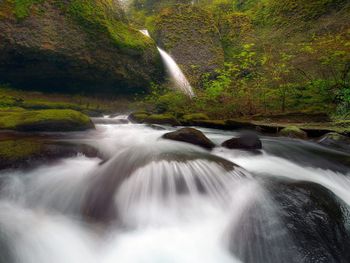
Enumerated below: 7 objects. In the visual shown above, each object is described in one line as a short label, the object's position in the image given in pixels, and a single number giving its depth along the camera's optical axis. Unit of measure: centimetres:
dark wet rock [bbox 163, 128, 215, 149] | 608
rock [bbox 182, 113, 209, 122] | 1066
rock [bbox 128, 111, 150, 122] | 1035
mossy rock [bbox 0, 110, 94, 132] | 650
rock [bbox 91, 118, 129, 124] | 995
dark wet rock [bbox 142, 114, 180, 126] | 1022
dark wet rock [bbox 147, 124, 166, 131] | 876
